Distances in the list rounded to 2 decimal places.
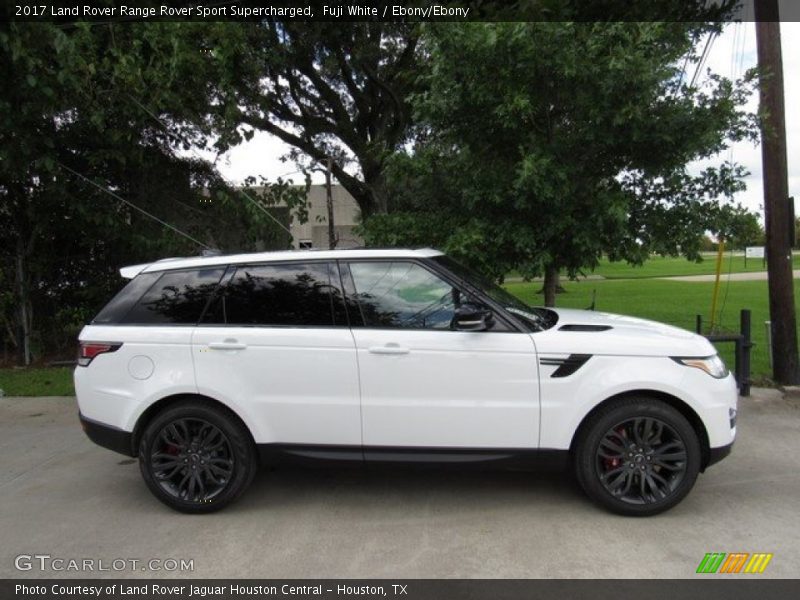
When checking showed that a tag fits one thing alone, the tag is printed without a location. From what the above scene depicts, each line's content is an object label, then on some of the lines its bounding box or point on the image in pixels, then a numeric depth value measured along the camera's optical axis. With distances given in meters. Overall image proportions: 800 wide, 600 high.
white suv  3.69
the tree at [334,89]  10.71
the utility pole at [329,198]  10.59
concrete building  20.39
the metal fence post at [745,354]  6.39
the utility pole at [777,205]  6.64
